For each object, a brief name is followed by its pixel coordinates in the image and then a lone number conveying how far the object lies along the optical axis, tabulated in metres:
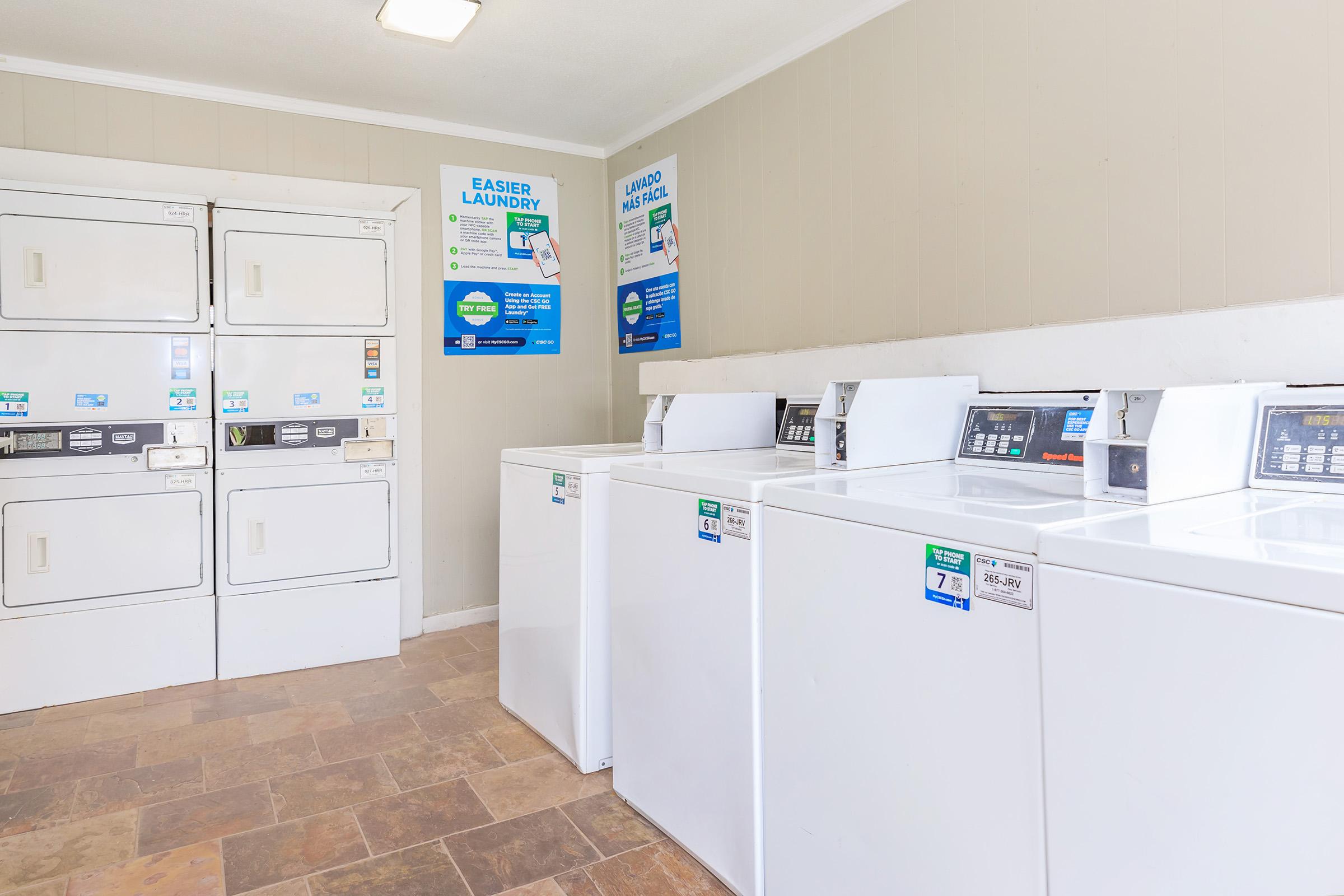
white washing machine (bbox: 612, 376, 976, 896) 1.76
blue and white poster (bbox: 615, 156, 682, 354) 3.90
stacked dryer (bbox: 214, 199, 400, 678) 3.33
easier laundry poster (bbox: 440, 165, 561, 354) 4.04
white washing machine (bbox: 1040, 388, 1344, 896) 0.90
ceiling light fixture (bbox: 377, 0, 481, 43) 2.71
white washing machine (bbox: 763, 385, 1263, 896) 1.23
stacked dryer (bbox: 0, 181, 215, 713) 2.99
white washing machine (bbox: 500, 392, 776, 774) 2.40
